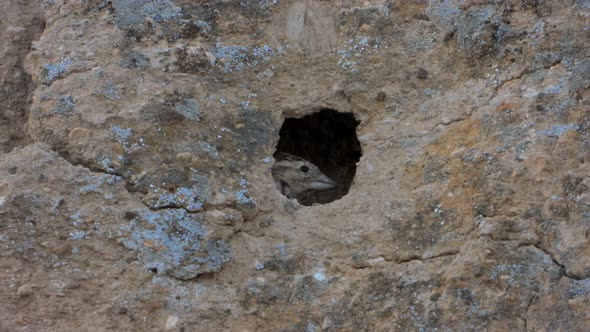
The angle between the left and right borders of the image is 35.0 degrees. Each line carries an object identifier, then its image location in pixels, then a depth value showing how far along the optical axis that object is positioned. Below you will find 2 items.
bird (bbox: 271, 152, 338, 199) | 4.19
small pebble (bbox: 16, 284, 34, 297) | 3.31
